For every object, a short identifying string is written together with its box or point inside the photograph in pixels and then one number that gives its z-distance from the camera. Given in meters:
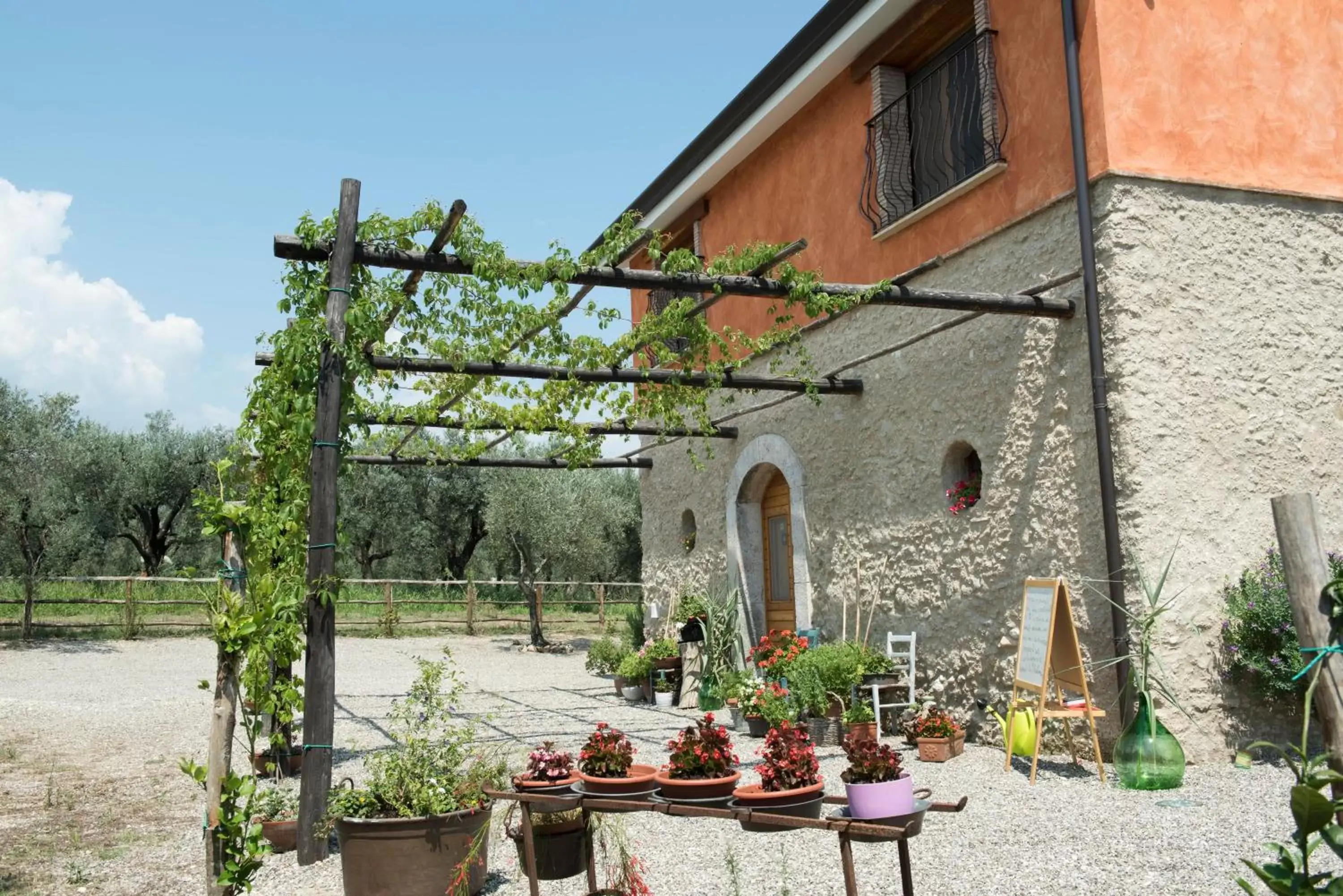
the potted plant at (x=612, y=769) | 3.26
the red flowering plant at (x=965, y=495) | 6.99
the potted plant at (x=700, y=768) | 3.12
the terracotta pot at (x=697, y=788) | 3.11
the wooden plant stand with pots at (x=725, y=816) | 2.67
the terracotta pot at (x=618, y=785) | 3.26
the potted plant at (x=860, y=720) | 6.89
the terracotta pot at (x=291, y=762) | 6.55
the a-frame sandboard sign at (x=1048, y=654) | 5.51
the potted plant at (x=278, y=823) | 4.80
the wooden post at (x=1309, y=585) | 2.02
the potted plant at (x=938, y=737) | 6.32
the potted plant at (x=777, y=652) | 7.93
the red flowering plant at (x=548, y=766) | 3.43
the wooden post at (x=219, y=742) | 3.44
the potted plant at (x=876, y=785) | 2.75
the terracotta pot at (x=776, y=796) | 2.94
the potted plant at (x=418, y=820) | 3.73
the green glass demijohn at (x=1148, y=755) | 5.06
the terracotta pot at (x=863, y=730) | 6.82
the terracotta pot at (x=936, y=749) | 6.32
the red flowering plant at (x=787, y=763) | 3.01
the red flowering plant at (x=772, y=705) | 7.31
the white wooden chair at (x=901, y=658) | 6.95
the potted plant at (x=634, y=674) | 10.59
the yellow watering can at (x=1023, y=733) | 6.01
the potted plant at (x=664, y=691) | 10.04
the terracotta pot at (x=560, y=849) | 3.50
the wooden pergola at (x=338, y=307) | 4.55
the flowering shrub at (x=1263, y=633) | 5.41
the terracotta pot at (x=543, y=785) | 3.37
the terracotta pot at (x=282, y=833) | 4.79
